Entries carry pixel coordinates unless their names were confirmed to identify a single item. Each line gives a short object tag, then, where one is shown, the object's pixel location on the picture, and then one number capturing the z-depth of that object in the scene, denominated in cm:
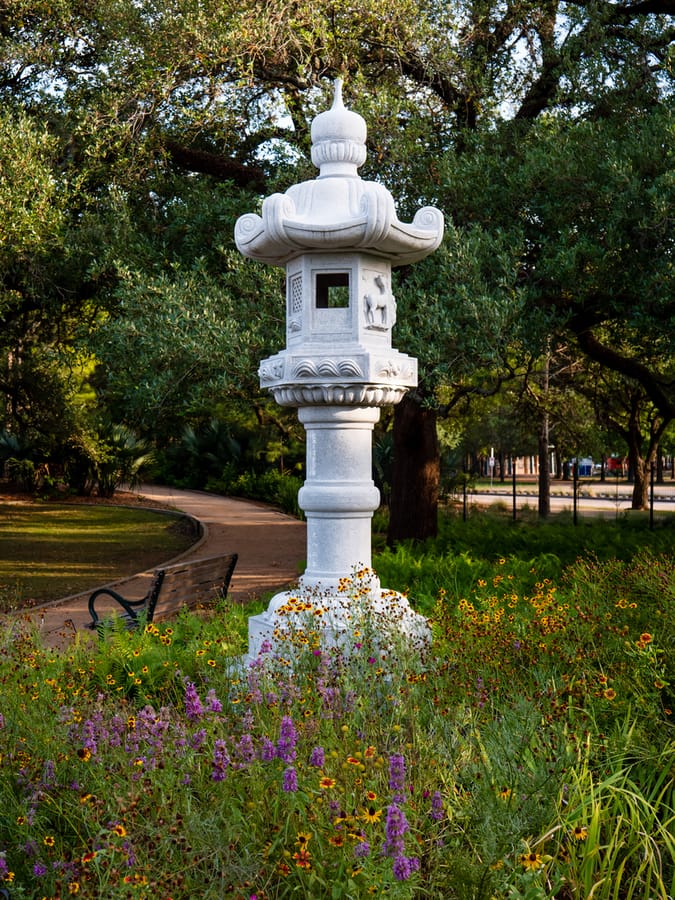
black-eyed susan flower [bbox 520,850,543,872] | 227
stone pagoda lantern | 525
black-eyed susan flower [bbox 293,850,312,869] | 238
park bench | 654
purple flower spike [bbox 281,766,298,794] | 264
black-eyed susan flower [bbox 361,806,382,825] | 233
